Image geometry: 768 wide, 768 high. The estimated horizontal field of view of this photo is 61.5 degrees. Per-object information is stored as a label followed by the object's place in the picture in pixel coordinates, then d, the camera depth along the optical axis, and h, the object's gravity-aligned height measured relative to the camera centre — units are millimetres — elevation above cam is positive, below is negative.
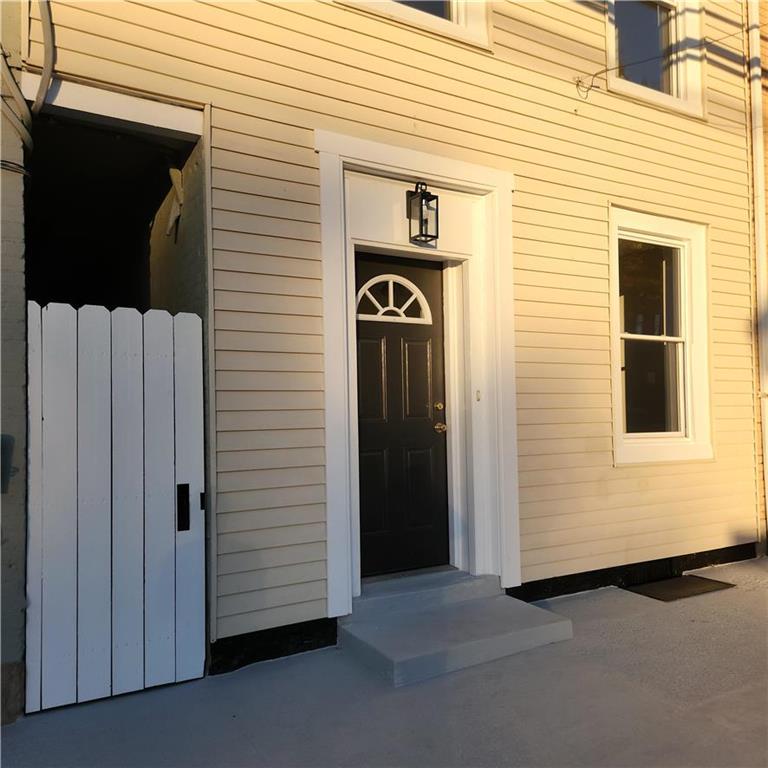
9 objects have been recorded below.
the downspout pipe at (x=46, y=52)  2934 +1600
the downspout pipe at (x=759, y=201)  5652 +1680
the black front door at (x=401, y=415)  4059 -119
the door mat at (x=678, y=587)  4582 -1444
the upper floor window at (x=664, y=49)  5215 +2861
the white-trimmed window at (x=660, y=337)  5020 +448
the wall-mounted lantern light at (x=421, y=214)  3980 +1140
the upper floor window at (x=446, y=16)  3967 +2431
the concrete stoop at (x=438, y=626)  3221 -1275
